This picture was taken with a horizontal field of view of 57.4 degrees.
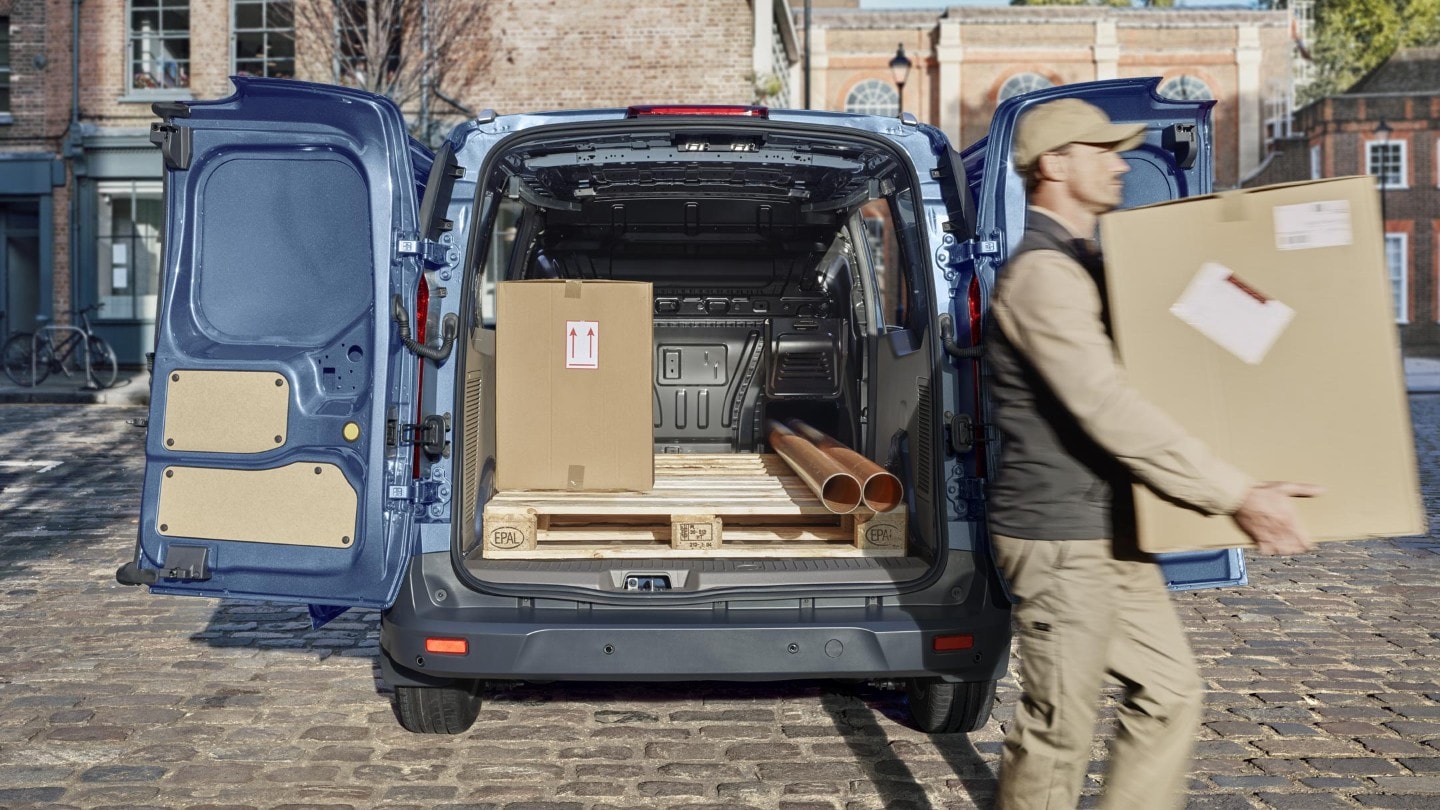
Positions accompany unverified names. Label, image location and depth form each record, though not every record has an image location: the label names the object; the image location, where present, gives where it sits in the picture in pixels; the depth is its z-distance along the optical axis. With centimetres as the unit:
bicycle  2036
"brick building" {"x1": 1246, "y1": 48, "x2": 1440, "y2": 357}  3978
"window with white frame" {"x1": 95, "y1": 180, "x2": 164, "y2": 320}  2345
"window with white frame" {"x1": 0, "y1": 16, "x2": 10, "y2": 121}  2384
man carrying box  285
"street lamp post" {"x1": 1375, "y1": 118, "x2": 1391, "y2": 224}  3882
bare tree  2092
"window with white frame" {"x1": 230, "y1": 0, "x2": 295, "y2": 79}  2275
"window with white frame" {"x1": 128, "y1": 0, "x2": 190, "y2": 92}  2328
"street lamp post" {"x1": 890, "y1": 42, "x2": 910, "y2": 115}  2216
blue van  393
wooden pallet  446
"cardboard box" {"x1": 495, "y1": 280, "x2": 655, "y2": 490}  471
